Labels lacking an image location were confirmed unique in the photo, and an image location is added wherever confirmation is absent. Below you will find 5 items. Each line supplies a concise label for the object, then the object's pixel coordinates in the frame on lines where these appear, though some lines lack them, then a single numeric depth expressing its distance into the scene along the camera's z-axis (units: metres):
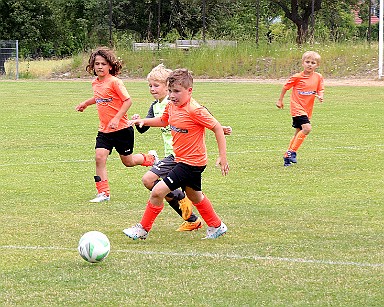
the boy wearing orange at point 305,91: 18.67
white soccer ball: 9.02
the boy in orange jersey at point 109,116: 13.73
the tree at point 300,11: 60.12
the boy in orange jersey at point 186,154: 10.33
